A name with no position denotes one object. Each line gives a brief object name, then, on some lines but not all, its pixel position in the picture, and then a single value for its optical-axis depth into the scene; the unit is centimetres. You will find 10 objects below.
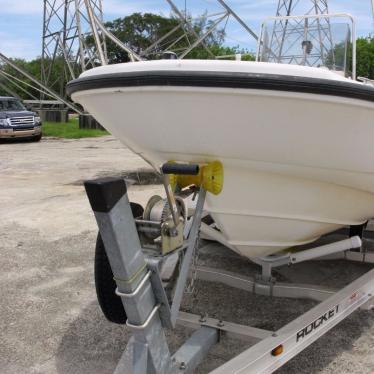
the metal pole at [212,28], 1653
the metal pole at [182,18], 1527
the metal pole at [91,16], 1127
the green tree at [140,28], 4155
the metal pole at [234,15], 1364
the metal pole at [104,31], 1265
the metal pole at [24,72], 1692
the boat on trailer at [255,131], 206
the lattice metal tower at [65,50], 1591
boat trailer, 182
